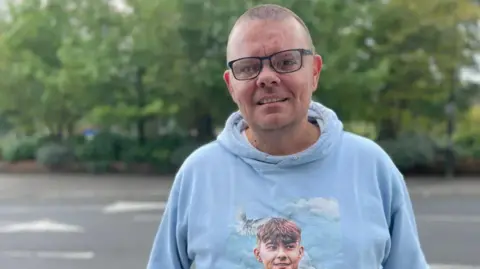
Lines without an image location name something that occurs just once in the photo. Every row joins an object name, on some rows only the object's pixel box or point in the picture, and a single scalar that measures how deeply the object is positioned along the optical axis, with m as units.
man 1.51
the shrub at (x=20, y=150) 19.09
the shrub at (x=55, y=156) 18.12
